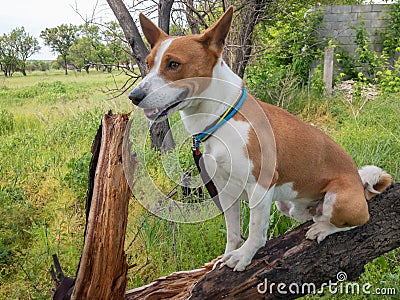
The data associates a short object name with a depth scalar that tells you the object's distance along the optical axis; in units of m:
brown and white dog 1.89
